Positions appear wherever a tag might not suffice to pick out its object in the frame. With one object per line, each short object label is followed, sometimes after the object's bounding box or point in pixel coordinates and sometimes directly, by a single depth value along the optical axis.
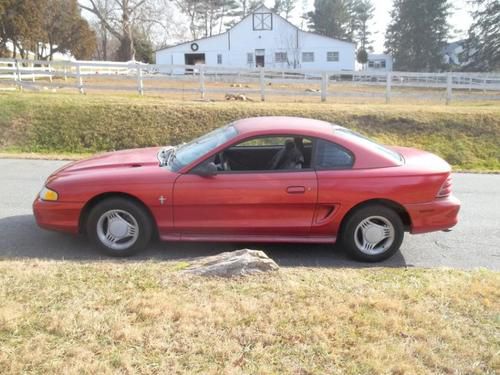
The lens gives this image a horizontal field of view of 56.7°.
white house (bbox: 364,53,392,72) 61.66
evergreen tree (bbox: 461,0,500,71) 49.56
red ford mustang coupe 4.79
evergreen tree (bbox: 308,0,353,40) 67.62
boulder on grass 3.96
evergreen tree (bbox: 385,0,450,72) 58.06
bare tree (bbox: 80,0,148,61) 40.16
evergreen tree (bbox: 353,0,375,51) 73.38
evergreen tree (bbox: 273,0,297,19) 76.56
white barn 46.00
